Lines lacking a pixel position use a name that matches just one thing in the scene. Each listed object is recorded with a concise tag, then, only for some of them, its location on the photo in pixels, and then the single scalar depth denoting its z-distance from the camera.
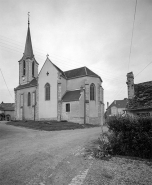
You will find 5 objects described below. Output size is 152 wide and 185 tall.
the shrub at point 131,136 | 6.13
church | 26.50
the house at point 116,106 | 57.81
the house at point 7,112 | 48.87
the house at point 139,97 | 11.05
